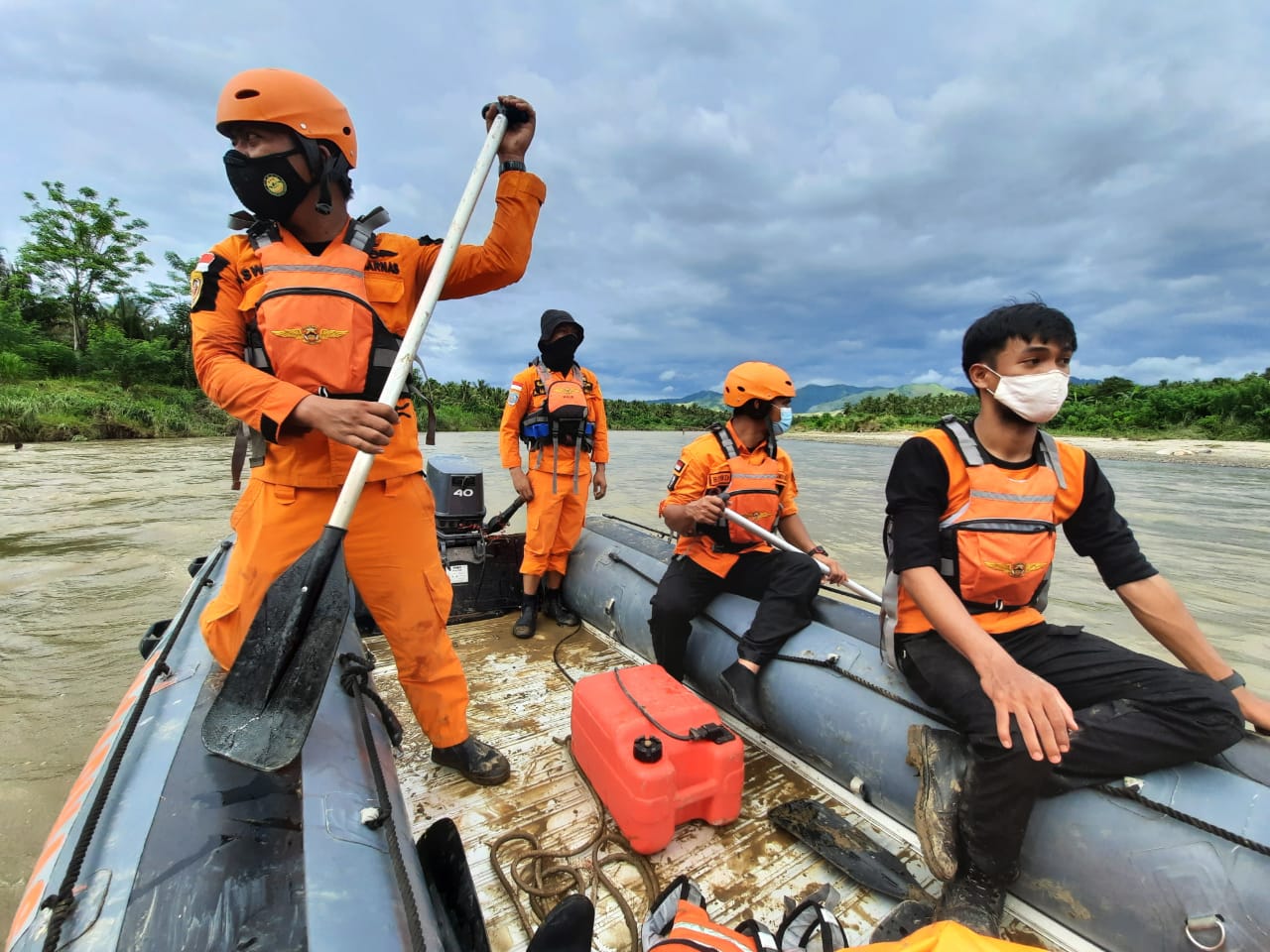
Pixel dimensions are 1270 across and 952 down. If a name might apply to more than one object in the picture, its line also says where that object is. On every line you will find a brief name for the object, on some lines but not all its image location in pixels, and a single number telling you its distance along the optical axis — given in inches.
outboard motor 147.5
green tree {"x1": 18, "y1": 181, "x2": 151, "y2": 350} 1091.9
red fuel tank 68.8
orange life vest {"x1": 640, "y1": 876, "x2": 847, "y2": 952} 45.0
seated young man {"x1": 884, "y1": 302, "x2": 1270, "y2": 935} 55.6
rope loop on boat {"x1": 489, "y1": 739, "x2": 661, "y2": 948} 65.4
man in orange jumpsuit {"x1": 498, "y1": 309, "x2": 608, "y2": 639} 144.9
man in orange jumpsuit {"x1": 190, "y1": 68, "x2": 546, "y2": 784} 59.8
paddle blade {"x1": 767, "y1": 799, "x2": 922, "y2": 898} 67.8
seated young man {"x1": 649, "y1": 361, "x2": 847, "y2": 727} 104.5
